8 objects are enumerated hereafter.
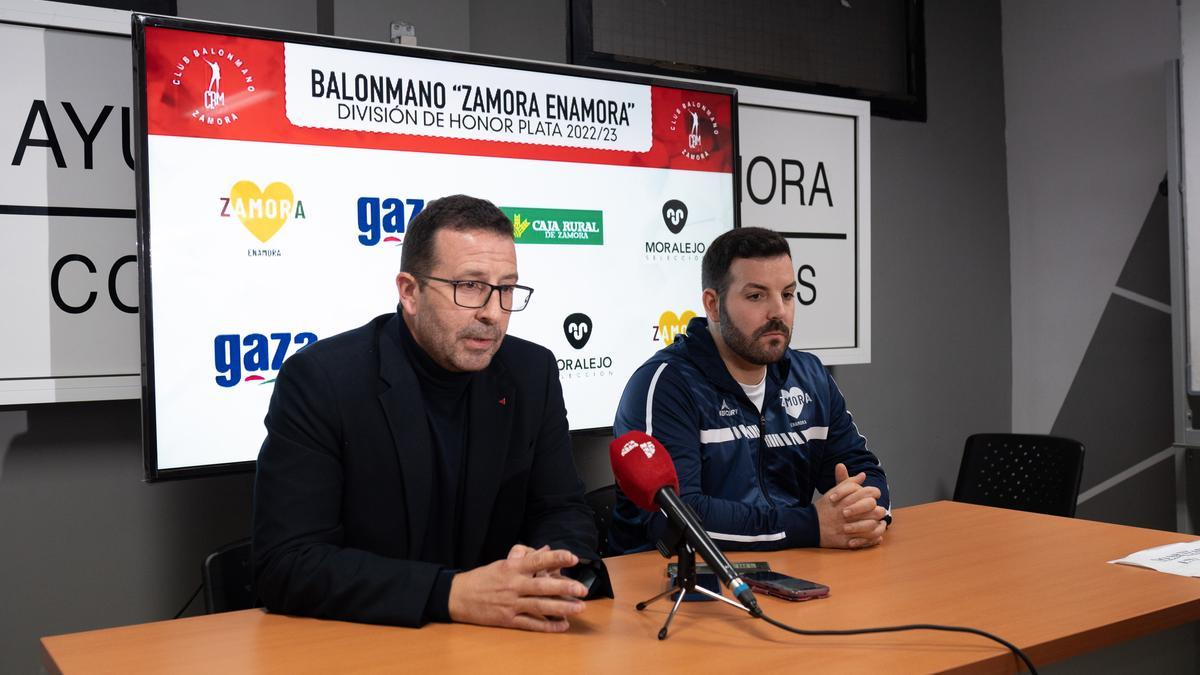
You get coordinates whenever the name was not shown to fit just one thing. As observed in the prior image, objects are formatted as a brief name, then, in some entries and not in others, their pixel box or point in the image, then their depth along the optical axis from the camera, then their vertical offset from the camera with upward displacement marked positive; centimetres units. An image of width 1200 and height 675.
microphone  142 -25
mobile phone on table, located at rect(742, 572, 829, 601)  165 -46
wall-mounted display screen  239 +36
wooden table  135 -47
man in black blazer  152 -25
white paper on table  184 -47
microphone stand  153 -40
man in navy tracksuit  234 -21
